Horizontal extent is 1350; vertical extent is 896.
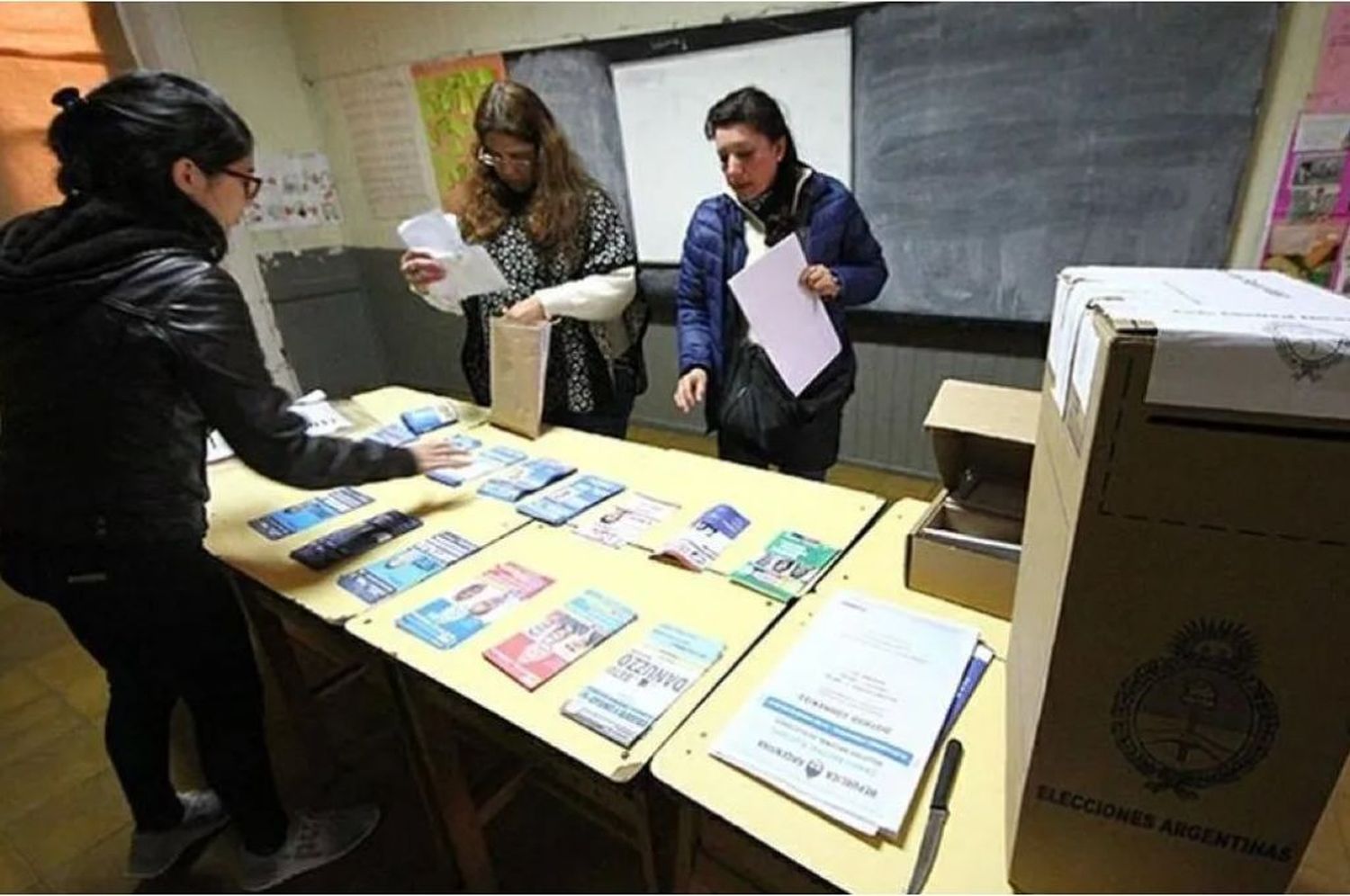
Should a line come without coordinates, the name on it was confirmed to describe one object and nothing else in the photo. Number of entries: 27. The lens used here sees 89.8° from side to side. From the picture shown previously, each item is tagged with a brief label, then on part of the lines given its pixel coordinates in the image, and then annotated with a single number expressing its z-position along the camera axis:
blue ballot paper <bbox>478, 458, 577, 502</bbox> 1.28
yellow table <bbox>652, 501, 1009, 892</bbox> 0.60
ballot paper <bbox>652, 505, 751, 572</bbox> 1.03
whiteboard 2.33
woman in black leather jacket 0.86
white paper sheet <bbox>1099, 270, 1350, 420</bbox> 0.37
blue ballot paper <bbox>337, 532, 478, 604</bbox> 1.02
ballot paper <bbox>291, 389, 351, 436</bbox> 1.66
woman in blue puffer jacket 1.37
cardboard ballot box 0.39
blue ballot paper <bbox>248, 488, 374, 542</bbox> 1.21
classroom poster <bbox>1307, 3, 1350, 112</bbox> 1.64
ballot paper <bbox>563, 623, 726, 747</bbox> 0.75
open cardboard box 0.88
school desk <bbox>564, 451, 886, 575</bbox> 1.09
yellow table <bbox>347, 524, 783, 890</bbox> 0.75
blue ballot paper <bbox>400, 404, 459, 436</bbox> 1.65
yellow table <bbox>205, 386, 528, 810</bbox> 1.05
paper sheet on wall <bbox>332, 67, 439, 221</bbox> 3.44
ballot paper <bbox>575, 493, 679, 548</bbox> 1.12
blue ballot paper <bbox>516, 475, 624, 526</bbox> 1.19
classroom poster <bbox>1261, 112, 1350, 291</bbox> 1.72
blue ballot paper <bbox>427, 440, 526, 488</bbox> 1.37
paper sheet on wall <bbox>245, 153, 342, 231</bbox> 3.62
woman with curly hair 1.50
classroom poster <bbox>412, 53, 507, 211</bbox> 3.05
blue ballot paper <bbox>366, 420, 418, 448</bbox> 1.58
